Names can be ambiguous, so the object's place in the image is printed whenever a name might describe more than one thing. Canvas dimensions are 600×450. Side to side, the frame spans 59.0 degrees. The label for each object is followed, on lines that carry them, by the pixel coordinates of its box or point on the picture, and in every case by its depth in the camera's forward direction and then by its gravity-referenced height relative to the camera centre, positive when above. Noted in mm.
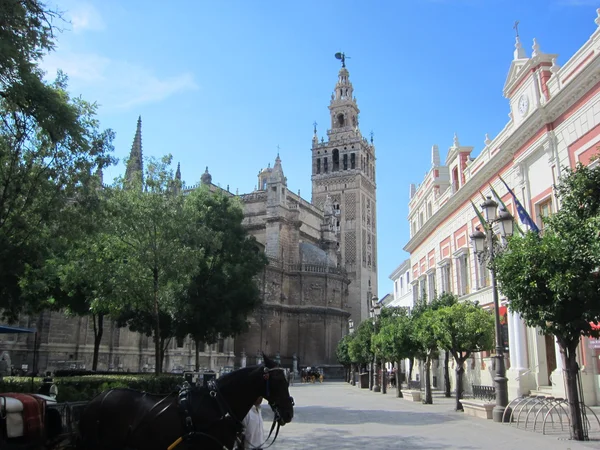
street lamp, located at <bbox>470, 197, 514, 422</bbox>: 13484 +927
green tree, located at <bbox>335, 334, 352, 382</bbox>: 46188 -1130
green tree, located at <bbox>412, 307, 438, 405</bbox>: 20234 +169
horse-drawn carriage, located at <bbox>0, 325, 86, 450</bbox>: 5570 -910
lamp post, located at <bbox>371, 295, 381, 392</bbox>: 28400 -1257
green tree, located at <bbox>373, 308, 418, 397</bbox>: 23828 +15
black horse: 5617 -779
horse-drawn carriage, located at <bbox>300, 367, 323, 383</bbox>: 50338 -3217
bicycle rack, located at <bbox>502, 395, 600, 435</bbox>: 12062 -1988
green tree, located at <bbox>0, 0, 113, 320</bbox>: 10062 +4387
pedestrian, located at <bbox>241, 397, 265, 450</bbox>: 6609 -1069
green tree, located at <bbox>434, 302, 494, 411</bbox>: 18578 +361
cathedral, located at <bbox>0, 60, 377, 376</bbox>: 32656 +7497
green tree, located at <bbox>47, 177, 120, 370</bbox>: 13516 +2647
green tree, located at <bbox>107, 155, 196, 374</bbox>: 17953 +3449
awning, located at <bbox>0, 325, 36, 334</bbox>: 11492 +224
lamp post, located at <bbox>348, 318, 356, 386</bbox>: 43794 -2589
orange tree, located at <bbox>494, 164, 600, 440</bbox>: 10109 +1357
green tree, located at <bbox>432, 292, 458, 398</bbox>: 24391 +1777
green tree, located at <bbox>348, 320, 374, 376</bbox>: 36219 -272
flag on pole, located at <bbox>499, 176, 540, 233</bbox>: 18067 +4264
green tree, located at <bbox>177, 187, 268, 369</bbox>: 24125 +2865
